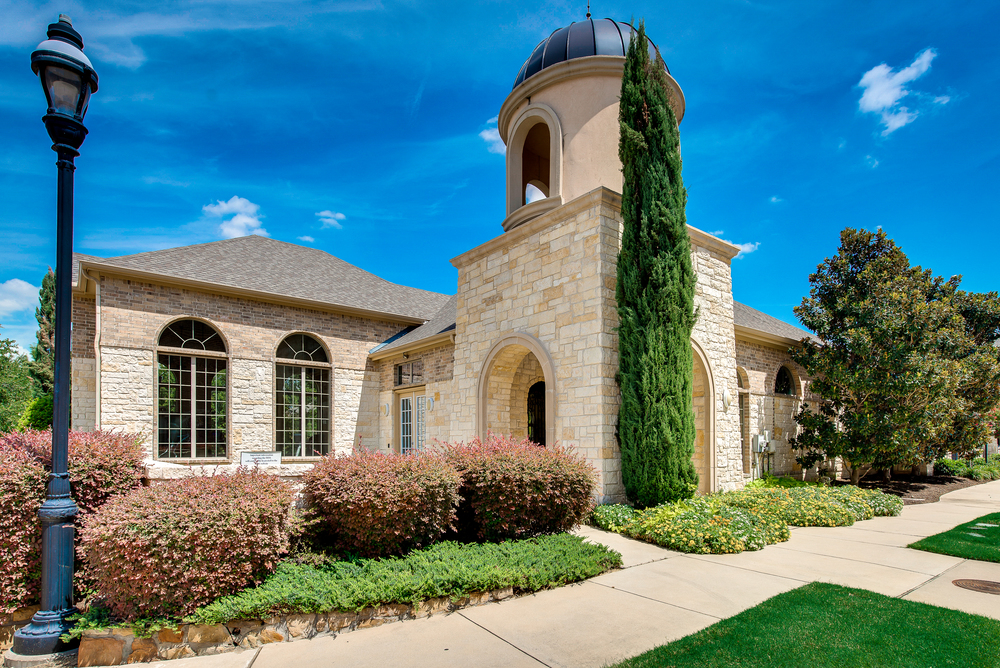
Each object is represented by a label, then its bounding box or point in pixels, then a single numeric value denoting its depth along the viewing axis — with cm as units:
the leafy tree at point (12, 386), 2108
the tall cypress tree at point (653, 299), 879
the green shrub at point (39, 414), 1762
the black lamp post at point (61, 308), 450
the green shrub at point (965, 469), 1852
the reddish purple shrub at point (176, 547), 436
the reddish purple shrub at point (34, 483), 492
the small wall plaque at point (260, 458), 1397
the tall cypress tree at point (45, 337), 2440
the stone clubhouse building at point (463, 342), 995
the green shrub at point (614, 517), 816
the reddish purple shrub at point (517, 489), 654
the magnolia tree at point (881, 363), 1227
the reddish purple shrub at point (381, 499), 548
